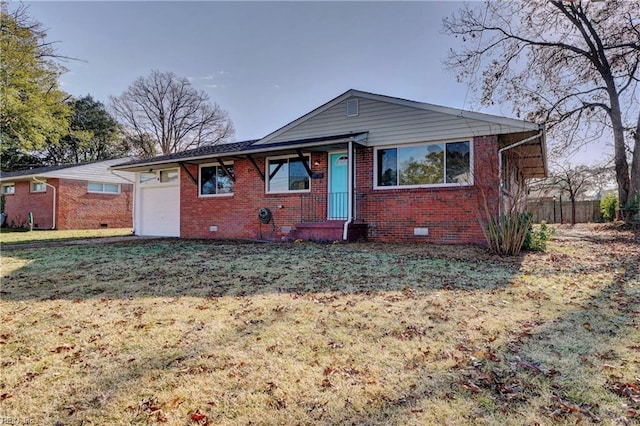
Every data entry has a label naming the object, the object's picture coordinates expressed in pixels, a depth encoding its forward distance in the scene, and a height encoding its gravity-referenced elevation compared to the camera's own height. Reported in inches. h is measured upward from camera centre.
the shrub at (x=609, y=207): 681.6 +17.4
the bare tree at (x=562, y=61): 542.9 +258.1
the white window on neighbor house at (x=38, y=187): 744.8 +68.1
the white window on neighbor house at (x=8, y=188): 826.8 +71.3
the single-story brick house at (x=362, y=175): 344.2 +48.4
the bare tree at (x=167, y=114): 1270.9 +386.8
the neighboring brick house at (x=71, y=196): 719.7 +47.1
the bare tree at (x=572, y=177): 883.4 +104.7
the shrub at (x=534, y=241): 299.7 -22.5
